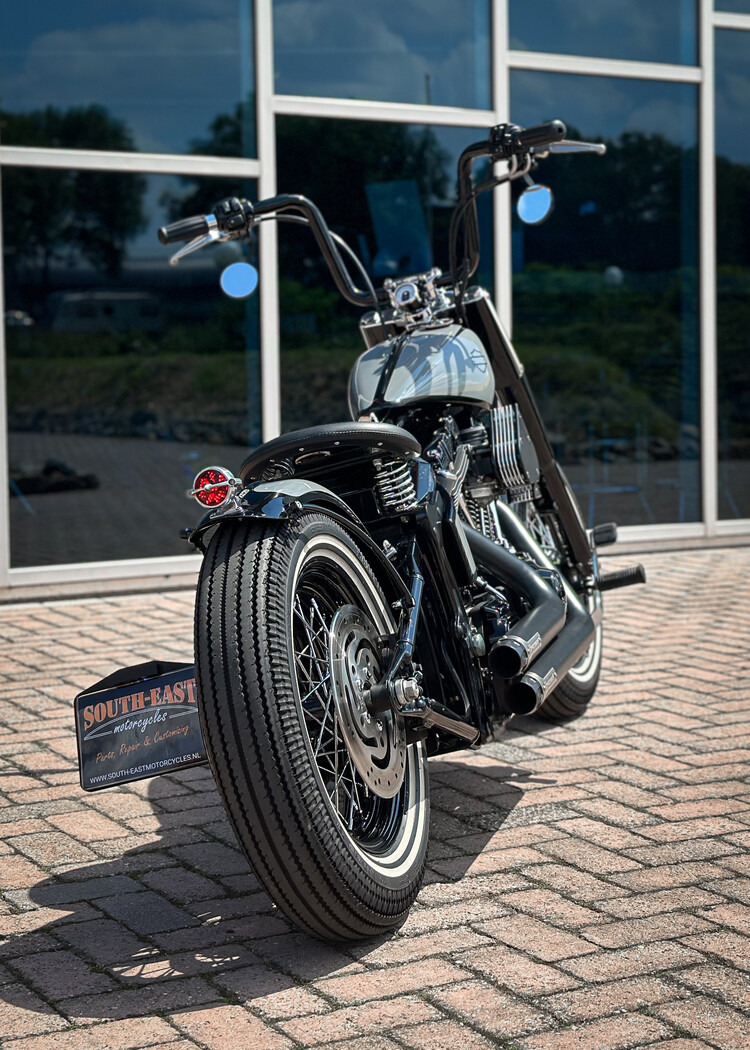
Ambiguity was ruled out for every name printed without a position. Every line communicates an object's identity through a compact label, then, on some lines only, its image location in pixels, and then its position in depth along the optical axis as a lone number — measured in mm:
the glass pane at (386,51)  7727
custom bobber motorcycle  2445
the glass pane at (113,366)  7250
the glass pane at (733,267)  8984
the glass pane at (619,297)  8445
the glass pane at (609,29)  8352
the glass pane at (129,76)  7168
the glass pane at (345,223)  7746
